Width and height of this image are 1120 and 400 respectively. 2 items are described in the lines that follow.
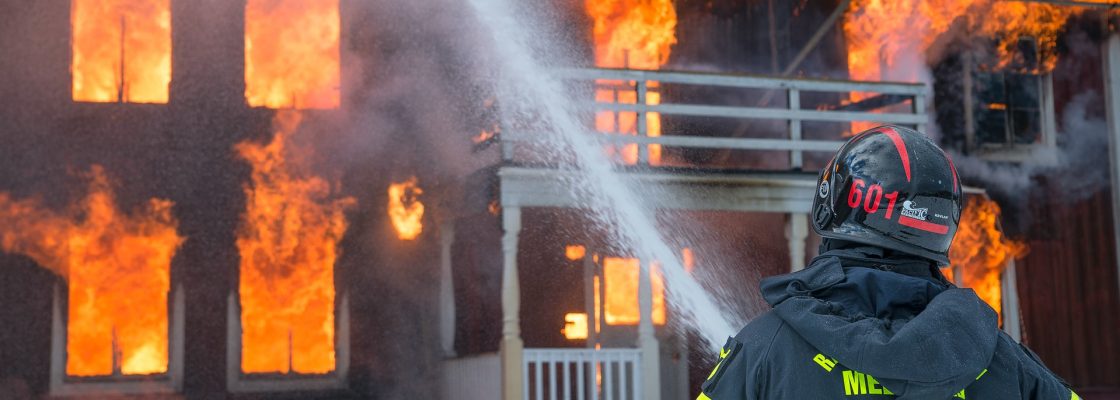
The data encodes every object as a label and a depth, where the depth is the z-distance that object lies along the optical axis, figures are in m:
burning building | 11.33
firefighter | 2.10
